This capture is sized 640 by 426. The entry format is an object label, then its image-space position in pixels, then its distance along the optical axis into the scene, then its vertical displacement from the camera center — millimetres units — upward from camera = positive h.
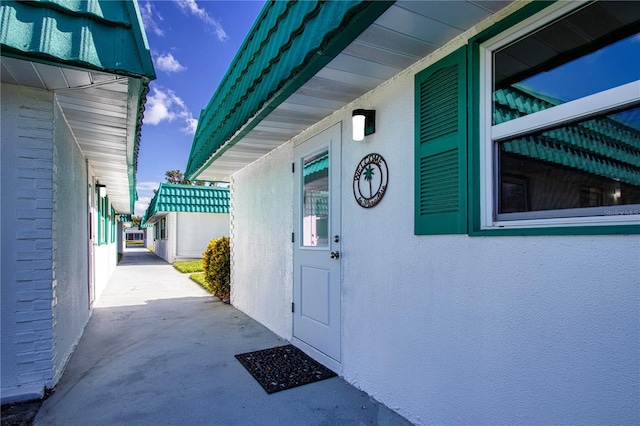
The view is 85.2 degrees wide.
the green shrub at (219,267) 7312 -978
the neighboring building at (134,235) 65012 -2578
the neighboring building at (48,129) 2424 +860
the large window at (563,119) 1573 +528
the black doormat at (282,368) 3291 -1523
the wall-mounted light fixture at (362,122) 3020 +879
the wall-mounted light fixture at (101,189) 7496 +739
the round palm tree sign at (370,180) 2920 +370
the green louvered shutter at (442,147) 2221 +509
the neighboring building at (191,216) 16062 +298
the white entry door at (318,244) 3584 -251
